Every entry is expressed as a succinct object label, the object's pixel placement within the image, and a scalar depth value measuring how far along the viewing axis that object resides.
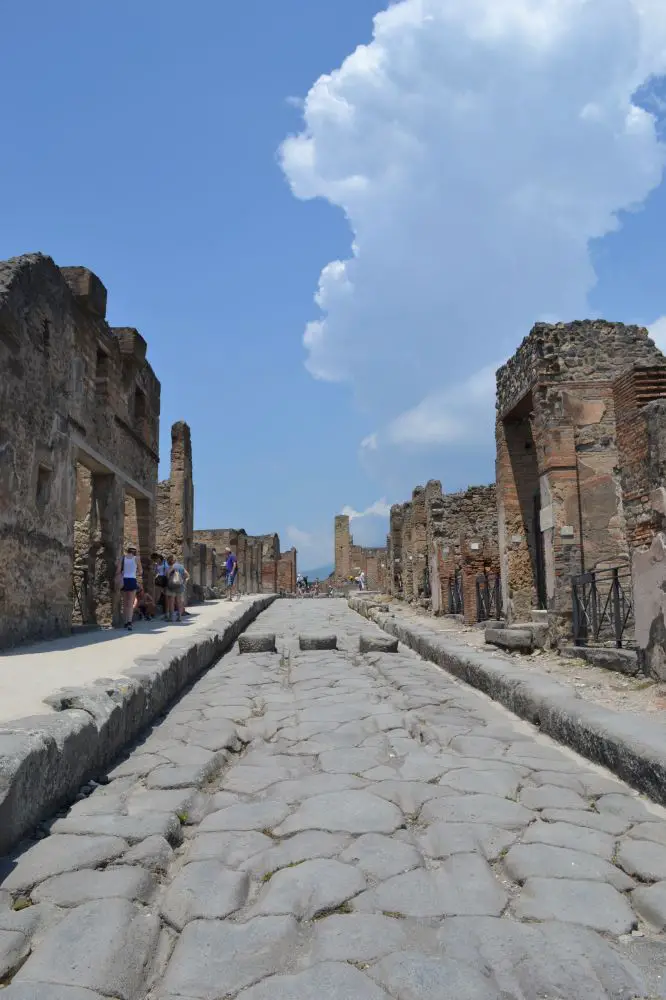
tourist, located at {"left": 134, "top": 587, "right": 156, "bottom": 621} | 13.85
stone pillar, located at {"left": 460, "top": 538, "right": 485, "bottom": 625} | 11.65
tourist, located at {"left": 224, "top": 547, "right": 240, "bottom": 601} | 21.99
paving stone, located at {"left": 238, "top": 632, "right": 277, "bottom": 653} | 8.81
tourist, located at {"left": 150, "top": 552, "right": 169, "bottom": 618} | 14.36
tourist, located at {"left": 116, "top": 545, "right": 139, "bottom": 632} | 10.88
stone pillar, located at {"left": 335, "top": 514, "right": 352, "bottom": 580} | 47.22
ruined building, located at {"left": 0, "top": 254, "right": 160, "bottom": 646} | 7.74
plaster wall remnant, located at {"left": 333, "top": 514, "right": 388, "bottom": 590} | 46.97
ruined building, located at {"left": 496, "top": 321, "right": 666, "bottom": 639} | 8.47
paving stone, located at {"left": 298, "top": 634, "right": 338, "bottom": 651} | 8.93
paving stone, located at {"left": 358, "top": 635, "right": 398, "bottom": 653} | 8.66
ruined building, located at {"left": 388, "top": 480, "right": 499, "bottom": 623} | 11.80
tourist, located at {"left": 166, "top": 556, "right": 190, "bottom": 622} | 12.38
